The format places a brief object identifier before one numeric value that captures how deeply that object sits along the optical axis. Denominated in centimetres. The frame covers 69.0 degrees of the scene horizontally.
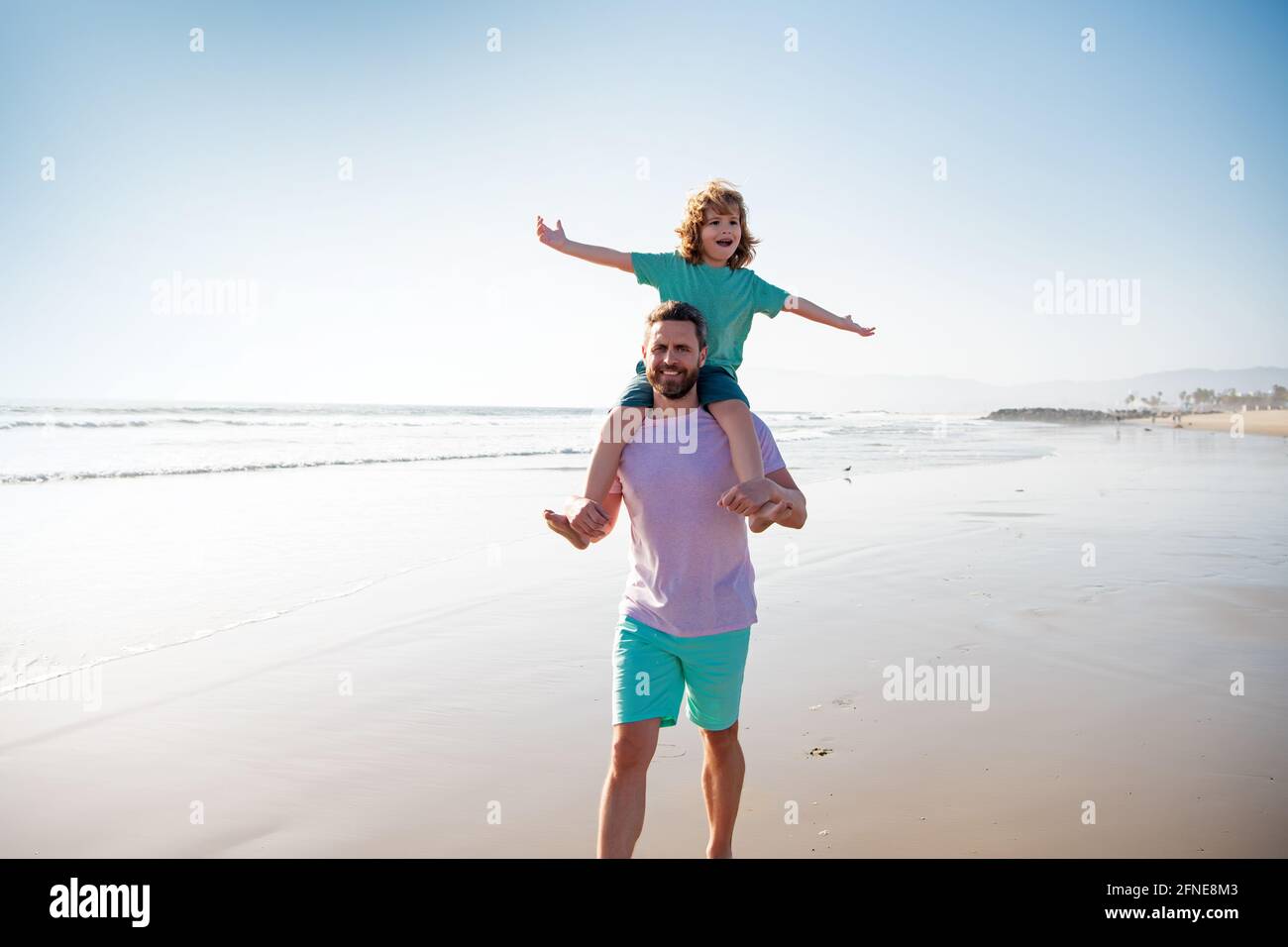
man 304
